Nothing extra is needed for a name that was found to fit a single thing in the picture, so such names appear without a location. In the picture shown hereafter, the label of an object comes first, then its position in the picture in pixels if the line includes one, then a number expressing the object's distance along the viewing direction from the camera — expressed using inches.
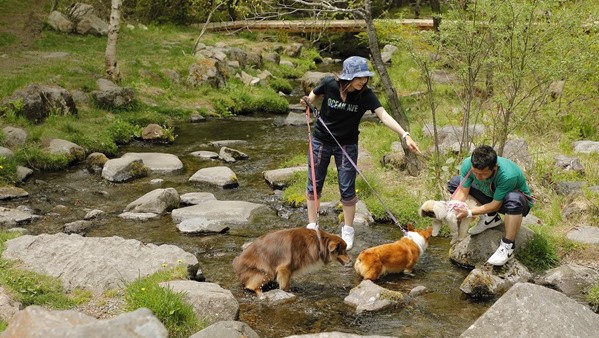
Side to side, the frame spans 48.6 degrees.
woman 293.4
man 290.4
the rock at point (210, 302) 228.5
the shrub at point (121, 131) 585.1
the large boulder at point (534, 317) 212.8
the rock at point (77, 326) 143.0
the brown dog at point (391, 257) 286.8
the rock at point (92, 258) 255.3
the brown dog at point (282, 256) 268.5
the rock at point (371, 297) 258.7
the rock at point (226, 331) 197.3
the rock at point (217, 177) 464.8
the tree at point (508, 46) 361.7
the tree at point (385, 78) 437.1
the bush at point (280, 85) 868.6
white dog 289.1
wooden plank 1166.5
